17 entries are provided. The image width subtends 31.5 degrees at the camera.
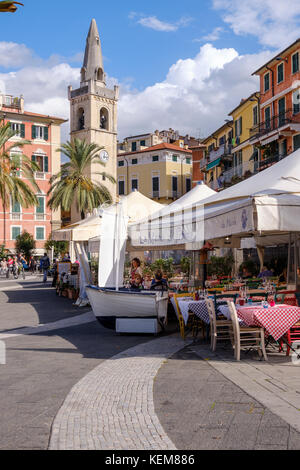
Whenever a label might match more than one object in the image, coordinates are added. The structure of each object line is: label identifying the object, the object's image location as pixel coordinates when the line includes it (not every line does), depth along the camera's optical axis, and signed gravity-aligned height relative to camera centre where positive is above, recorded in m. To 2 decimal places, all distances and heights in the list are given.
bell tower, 67.75 +19.16
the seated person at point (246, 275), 16.62 -0.69
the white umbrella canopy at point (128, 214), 16.58 +1.24
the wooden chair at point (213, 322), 8.63 -1.13
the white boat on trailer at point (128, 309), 10.55 -1.11
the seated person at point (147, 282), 13.63 -0.72
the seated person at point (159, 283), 12.30 -0.67
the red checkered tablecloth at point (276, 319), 7.75 -0.97
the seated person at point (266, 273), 15.34 -0.58
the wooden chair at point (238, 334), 7.83 -1.20
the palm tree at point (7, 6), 6.60 +3.10
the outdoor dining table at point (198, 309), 9.40 -0.98
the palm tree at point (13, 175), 26.53 +4.06
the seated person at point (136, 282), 13.03 -0.70
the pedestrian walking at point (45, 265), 31.00 -0.56
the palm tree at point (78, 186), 37.56 +4.92
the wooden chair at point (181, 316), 10.08 -1.17
